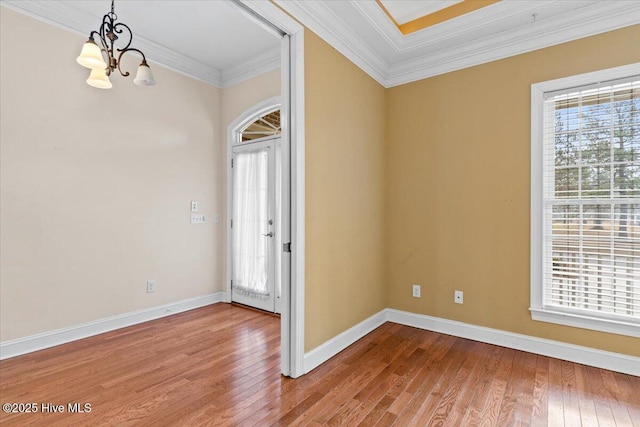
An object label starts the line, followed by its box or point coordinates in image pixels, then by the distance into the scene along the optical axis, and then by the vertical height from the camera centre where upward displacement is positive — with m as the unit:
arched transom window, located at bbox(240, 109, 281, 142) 4.17 +1.11
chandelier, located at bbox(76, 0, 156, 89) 2.28 +1.13
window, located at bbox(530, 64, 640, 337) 2.52 +0.08
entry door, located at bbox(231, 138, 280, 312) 4.04 -0.20
